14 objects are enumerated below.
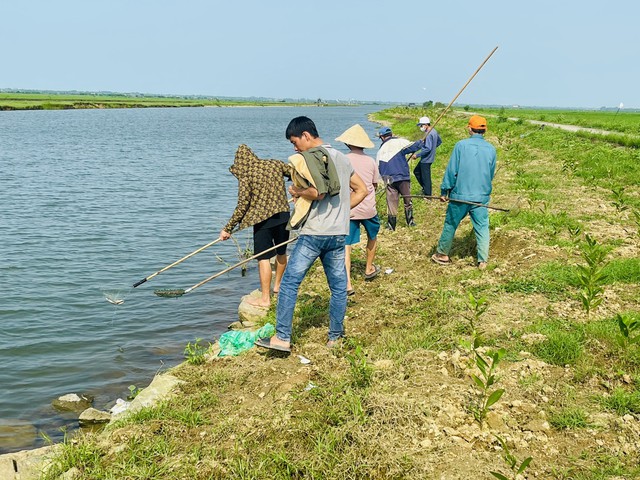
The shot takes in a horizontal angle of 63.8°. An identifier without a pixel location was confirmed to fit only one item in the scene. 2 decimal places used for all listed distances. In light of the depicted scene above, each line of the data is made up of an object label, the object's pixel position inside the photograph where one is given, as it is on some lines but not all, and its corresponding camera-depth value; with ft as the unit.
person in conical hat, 23.08
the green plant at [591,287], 19.31
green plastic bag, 20.80
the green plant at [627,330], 16.20
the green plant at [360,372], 16.01
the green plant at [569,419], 13.88
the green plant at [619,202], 32.48
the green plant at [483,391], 13.71
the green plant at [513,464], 11.47
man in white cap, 39.99
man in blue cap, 32.98
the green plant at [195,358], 20.26
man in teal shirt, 25.90
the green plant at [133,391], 21.25
